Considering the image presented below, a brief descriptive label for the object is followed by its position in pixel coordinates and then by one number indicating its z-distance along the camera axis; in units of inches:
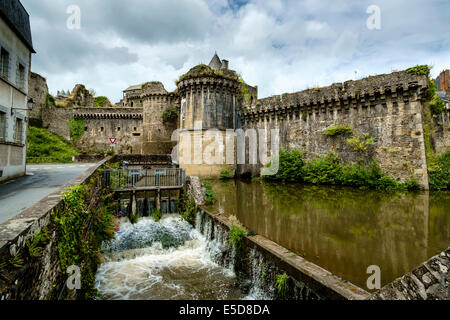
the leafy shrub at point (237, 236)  224.1
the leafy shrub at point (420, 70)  450.3
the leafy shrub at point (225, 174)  718.5
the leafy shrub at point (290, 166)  641.0
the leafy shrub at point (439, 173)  449.7
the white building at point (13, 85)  321.1
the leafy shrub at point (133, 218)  377.7
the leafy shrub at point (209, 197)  367.2
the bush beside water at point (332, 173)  490.6
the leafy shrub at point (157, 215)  389.0
